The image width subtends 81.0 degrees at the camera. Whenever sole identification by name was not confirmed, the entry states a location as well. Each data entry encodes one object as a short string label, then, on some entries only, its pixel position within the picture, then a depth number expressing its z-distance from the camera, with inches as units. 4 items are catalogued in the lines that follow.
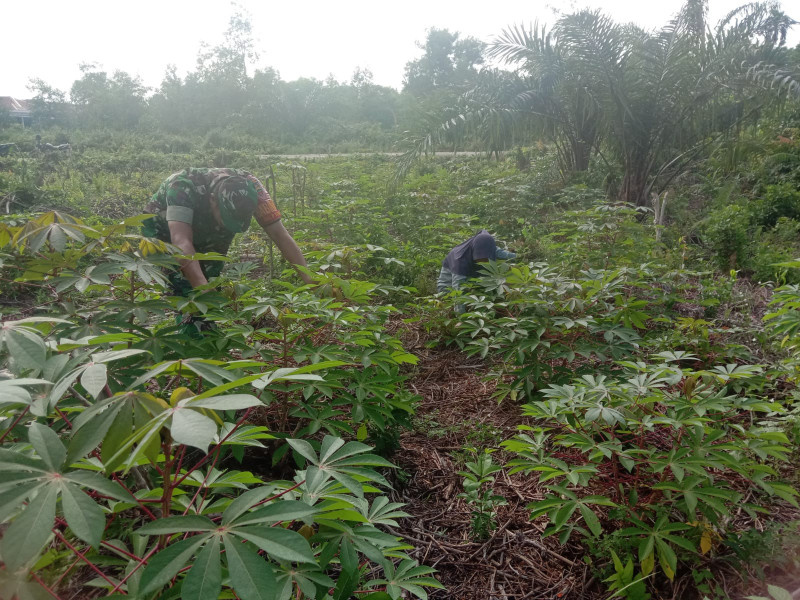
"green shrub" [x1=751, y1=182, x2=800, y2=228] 217.9
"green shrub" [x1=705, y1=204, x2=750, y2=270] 175.6
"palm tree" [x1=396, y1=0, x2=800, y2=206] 249.0
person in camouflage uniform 92.6
